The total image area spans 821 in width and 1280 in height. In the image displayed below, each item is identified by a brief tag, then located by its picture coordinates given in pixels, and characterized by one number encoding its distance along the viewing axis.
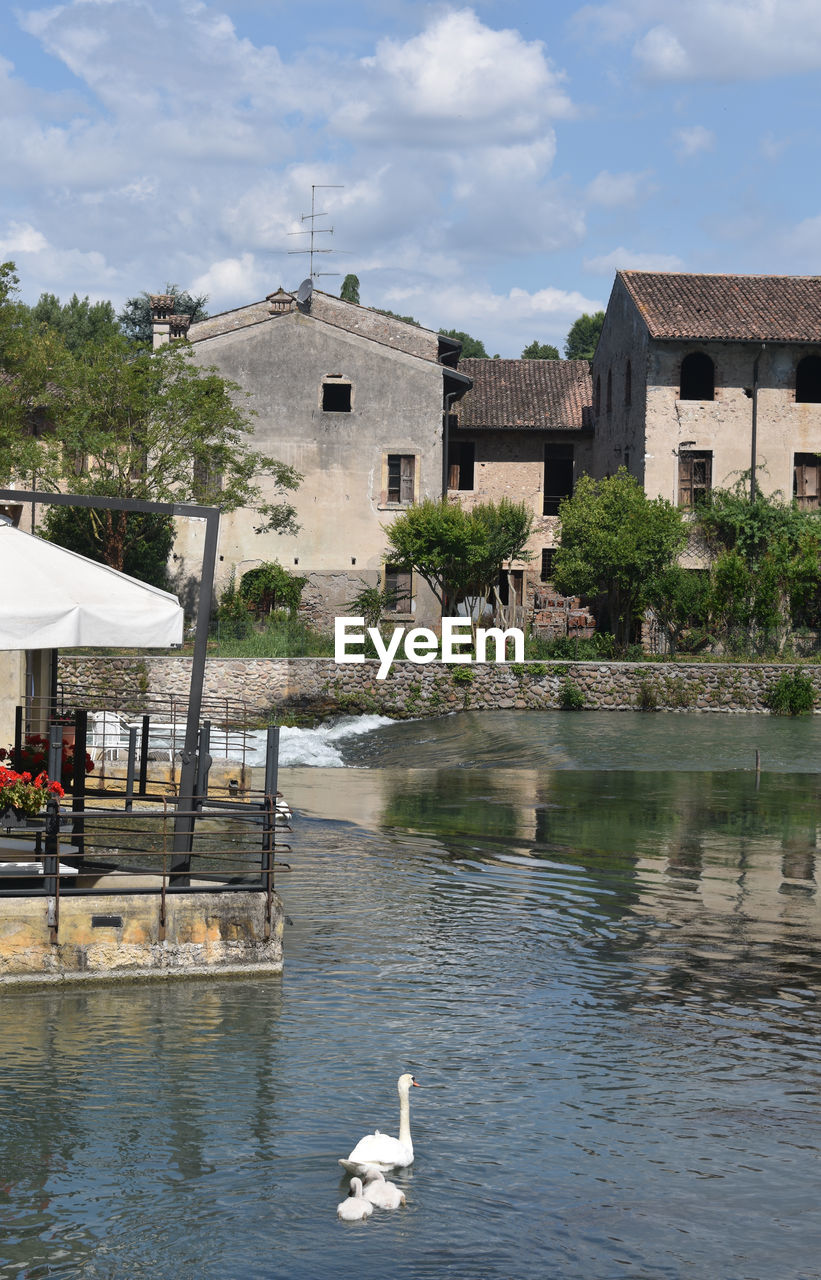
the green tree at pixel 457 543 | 39.03
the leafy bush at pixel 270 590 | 41.41
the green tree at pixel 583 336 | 96.69
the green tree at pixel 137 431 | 37.84
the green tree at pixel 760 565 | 40.25
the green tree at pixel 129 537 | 39.50
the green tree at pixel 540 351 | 92.73
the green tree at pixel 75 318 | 69.62
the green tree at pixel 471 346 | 100.75
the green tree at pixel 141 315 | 73.81
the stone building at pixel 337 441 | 42.44
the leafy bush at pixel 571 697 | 37.38
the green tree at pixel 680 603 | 39.94
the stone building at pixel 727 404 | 42.28
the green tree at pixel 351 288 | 84.19
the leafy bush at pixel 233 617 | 37.28
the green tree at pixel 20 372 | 38.22
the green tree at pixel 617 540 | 38.94
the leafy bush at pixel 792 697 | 37.66
